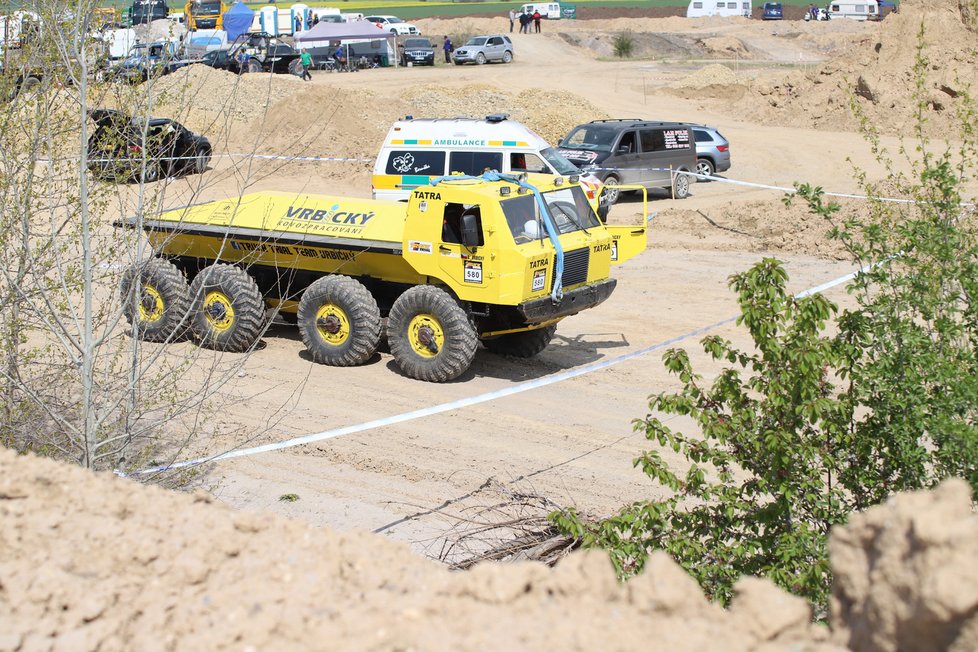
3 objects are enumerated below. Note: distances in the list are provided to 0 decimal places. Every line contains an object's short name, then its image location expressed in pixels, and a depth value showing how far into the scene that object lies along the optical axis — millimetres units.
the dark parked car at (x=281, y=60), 42038
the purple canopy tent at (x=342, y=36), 50188
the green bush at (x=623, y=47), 58000
